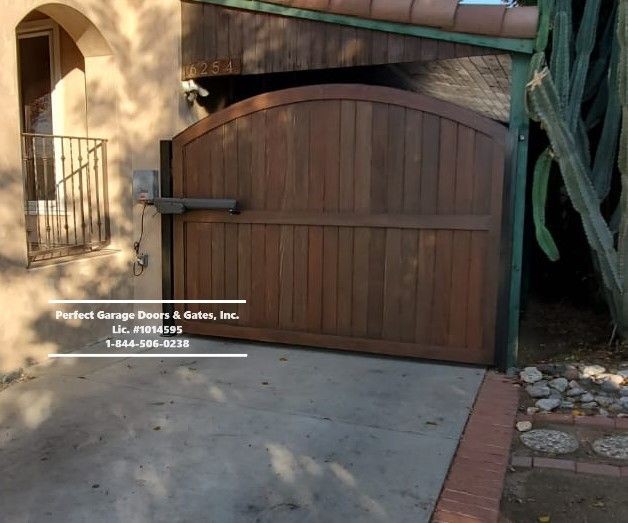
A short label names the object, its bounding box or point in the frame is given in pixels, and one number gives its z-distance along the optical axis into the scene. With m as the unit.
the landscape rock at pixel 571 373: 4.58
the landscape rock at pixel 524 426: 3.86
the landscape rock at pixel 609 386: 4.32
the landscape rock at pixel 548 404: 4.14
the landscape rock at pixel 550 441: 3.60
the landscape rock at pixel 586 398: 4.24
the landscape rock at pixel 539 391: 4.34
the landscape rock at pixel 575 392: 4.34
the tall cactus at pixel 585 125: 4.50
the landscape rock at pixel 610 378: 4.37
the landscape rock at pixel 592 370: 4.55
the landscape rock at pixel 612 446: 3.50
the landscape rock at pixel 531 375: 4.61
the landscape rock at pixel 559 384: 4.42
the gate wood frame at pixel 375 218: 4.79
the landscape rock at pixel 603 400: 4.18
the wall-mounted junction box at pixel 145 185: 5.91
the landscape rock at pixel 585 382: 4.47
